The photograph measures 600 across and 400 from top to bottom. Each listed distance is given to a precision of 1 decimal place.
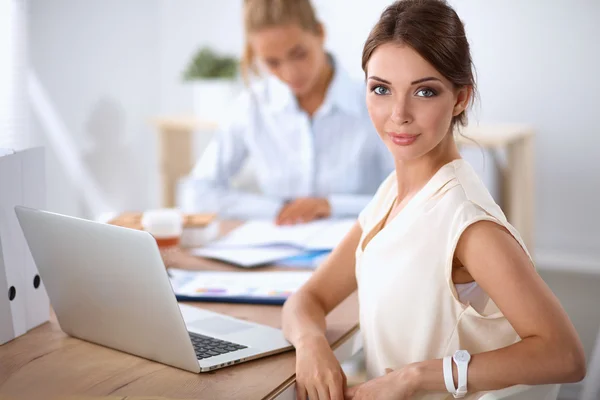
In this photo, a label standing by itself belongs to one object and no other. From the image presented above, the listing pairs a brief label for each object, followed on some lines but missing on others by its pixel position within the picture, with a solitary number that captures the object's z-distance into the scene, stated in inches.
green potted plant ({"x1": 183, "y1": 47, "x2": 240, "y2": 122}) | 198.7
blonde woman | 130.1
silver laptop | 72.0
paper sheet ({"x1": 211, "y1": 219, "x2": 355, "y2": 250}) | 101.5
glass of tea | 96.3
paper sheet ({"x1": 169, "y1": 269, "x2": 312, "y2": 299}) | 88.1
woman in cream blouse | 69.6
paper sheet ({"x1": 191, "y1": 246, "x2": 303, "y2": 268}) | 96.9
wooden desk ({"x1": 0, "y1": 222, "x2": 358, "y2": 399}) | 71.5
